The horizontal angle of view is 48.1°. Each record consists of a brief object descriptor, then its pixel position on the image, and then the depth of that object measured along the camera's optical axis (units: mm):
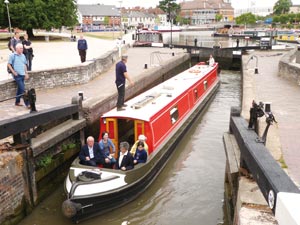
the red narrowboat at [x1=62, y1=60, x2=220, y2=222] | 7023
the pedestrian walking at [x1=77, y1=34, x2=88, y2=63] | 15914
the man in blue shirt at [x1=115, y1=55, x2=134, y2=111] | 9516
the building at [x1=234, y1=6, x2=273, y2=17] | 172000
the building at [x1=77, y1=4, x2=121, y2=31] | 96281
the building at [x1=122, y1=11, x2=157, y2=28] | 121750
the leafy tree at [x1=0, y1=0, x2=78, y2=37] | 31750
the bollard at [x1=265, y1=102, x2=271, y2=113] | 7792
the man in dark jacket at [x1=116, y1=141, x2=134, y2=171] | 7789
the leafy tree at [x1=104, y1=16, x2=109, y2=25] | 93688
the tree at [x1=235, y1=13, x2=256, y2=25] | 102438
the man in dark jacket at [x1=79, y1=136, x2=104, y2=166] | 8000
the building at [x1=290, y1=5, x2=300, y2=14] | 142862
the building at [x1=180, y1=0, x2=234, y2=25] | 140750
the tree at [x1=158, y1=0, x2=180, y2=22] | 108938
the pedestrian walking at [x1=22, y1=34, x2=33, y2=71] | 13013
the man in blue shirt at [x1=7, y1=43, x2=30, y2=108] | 9383
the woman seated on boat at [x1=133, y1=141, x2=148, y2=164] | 8109
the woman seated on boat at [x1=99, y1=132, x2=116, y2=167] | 8039
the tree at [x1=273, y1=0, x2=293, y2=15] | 113688
